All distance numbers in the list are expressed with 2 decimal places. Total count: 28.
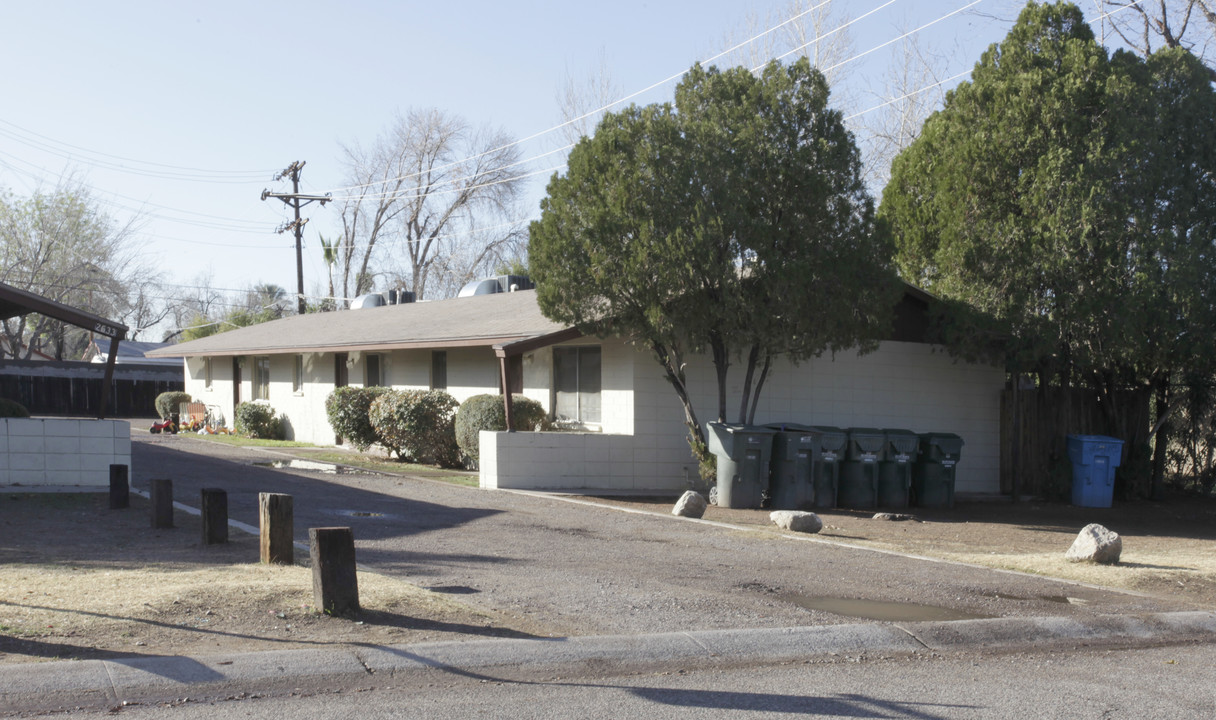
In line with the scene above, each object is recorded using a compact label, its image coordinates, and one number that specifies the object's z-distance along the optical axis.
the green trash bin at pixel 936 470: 16.52
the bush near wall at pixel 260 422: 26.56
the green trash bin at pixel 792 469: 15.09
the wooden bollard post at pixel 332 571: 6.65
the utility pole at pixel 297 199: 41.75
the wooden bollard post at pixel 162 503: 10.55
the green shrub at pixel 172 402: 32.34
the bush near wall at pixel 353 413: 20.86
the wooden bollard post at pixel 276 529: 8.41
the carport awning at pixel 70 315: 13.09
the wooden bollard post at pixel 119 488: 12.23
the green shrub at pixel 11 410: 16.42
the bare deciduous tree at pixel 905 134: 30.00
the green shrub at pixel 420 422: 19.33
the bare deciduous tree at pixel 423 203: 44.50
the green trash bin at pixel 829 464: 15.48
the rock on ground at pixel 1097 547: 10.48
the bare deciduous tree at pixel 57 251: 36.97
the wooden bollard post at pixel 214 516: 9.48
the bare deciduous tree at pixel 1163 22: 23.89
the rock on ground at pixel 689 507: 13.61
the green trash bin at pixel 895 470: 16.08
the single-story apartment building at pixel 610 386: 16.30
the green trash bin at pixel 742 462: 14.78
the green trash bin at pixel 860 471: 15.78
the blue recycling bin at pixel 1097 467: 17.73
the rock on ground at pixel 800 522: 12.43
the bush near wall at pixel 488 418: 17.62
